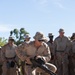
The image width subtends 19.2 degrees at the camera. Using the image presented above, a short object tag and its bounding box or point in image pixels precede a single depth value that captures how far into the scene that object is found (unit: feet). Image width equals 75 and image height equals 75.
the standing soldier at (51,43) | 29.08
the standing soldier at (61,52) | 28.44
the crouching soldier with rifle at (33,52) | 19.91
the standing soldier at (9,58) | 28.40
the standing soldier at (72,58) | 29.00
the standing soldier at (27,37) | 27.00
